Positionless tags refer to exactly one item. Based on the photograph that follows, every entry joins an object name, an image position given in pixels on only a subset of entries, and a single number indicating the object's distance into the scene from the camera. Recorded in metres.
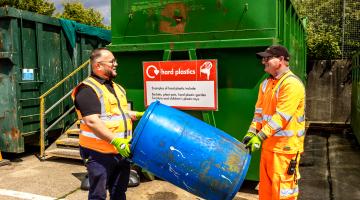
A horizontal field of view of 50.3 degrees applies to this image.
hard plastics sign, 4.24
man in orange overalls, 2.96
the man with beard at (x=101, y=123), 2.77
